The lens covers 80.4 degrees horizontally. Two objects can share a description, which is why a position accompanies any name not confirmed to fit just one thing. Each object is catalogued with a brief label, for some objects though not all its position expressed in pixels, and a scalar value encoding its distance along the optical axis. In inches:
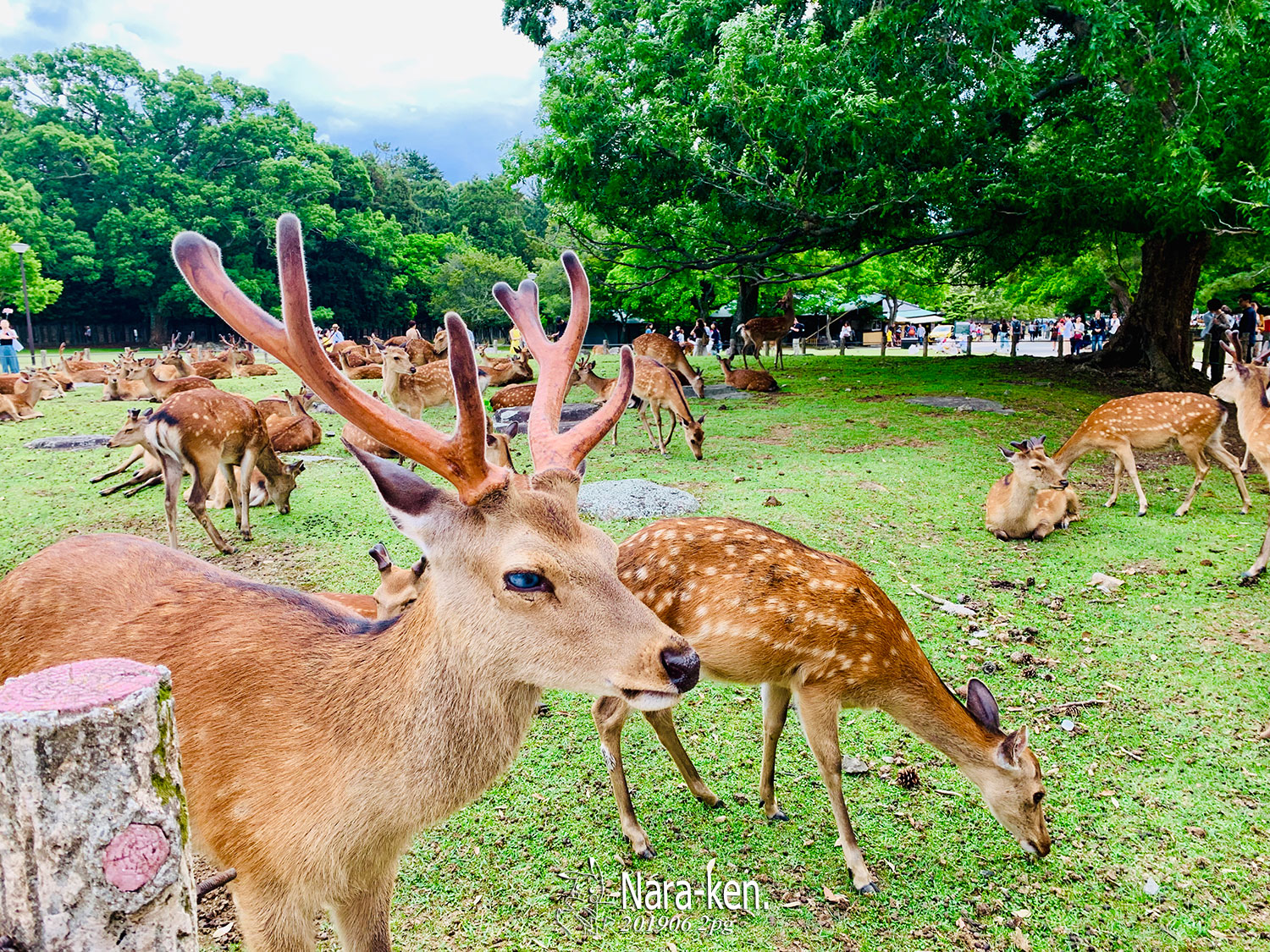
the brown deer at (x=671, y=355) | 580.7
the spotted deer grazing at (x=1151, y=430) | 281.6
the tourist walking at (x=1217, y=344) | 537.6
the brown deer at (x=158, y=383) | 434.6
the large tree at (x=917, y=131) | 302.7
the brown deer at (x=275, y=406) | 417.1
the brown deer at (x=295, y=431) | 381.7
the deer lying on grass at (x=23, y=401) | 492.4
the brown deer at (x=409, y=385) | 422.6
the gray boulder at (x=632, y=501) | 259.1
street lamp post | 864.6
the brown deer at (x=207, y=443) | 242.5
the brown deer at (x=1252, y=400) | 240.1
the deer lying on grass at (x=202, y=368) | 661.9
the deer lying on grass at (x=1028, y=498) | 239.8
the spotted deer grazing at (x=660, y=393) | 389.4
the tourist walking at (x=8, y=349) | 691.4
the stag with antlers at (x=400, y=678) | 65.9
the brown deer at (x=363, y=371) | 676.7
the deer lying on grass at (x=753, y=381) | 593.6
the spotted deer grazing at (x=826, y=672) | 108.6
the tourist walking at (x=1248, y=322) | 665.6
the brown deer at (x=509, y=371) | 676.1
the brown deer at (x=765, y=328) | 796.0
